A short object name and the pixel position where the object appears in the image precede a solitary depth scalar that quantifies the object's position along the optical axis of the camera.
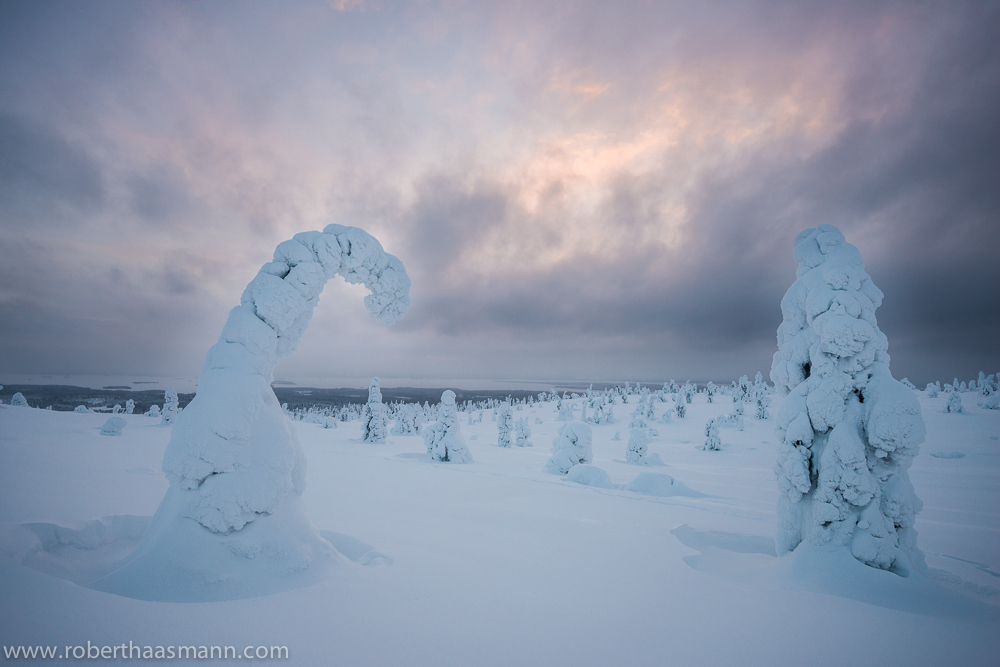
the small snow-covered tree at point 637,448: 23.92
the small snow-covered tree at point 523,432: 37.25
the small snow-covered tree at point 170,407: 32.48
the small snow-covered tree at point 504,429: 34.94
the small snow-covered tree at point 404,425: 45.47
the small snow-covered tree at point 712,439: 29.50
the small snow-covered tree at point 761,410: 44.22
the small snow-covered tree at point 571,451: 19.16
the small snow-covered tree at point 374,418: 31.11
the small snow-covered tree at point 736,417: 39.12
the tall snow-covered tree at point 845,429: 5.76
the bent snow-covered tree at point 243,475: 4.41
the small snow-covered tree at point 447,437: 21.64
